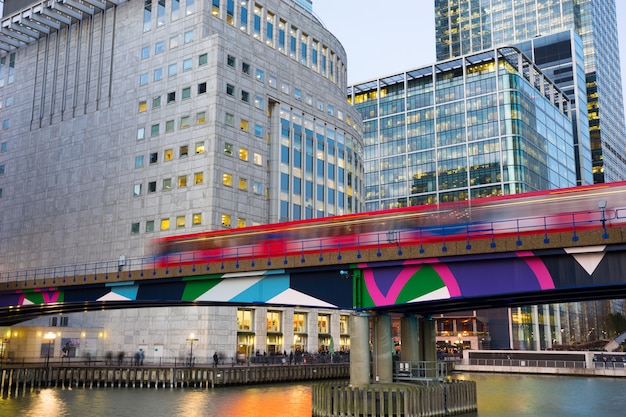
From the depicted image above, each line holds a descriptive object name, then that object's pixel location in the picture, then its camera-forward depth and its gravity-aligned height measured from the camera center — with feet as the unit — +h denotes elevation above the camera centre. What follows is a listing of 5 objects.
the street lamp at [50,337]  248.22 +1.59
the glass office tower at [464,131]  506.48 +166.43
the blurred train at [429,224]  117.39 +23.11
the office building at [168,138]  271.28 +90.47
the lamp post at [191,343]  240.32 -0.63
